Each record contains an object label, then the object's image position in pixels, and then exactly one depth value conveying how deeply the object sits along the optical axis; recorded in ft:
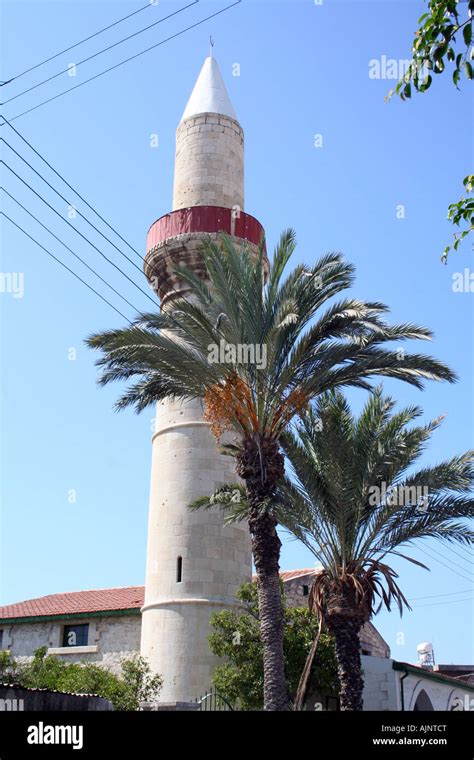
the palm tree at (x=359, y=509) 56.34
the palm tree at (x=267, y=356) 56.13
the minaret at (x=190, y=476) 77.56
